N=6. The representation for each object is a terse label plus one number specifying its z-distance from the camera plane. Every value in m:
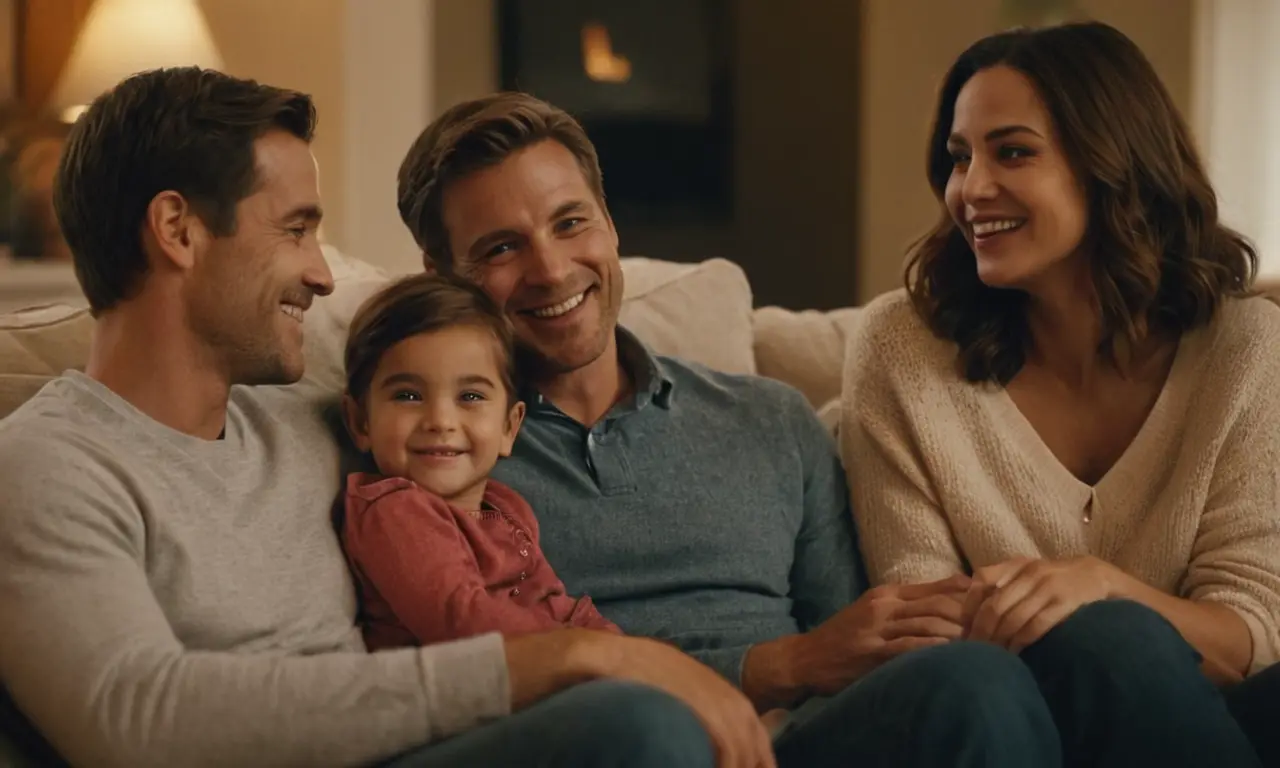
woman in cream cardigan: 2.31
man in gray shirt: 1.92
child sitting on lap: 2.09
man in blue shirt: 2.22
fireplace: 5.78
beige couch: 2.41
